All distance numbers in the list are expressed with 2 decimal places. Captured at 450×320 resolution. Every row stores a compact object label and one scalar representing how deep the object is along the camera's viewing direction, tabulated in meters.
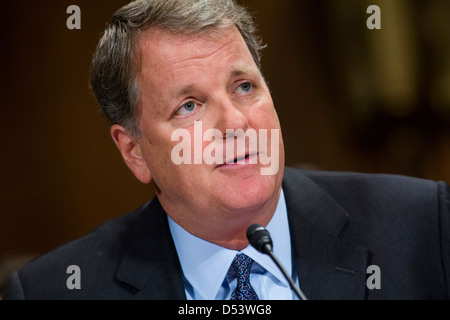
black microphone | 1.97
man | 2.08
